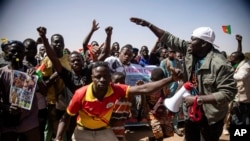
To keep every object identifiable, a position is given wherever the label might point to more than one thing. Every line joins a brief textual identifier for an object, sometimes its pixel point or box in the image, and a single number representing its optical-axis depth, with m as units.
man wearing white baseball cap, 2.24
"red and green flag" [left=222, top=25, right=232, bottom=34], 4.56
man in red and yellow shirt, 2.26
